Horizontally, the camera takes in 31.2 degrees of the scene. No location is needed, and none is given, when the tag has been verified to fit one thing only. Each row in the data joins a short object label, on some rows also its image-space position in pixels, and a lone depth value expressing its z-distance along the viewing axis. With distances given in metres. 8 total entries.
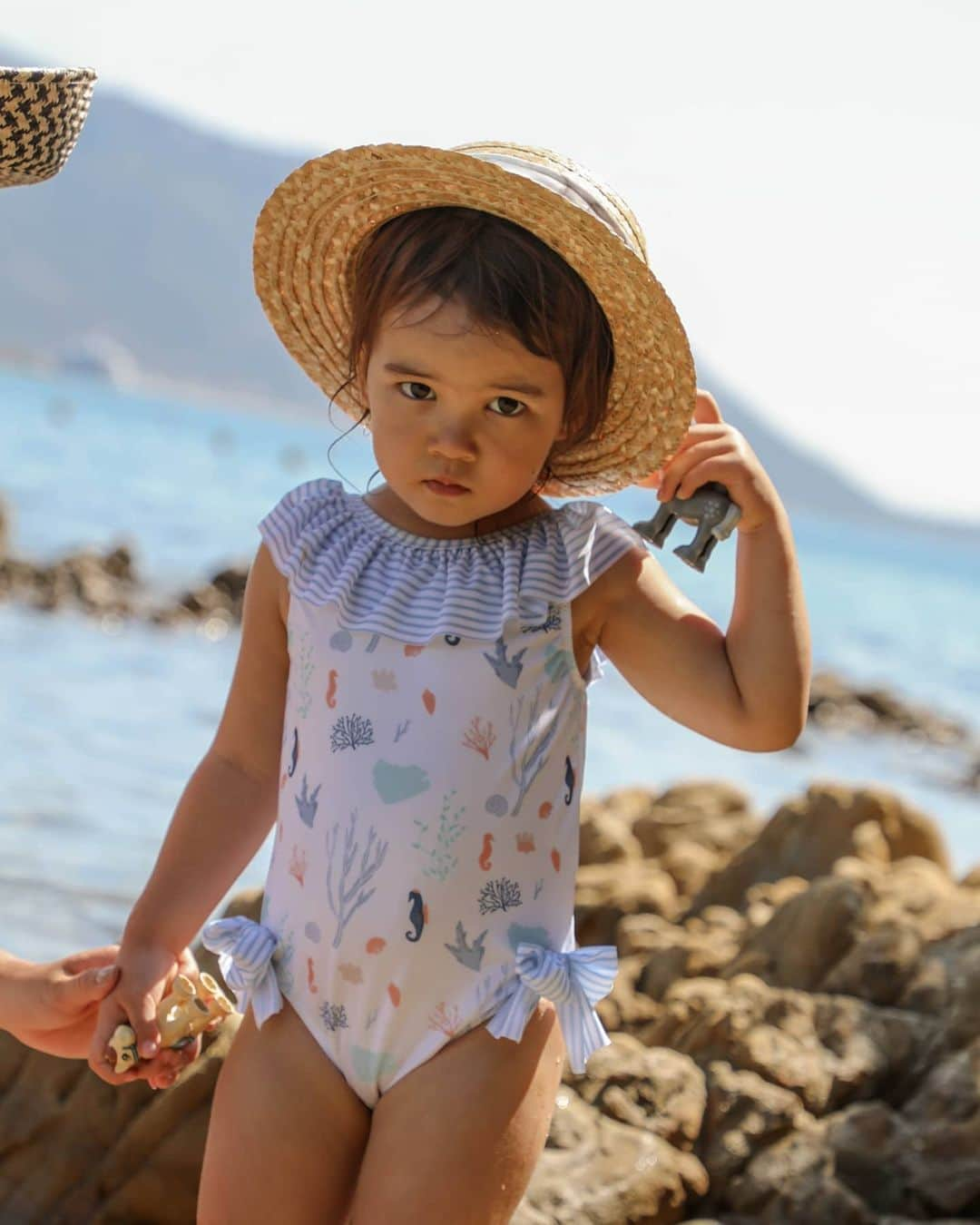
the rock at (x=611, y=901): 5.32
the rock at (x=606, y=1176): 2.91
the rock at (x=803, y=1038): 3.53
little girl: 2.11
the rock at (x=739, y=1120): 3.28
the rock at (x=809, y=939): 4.29
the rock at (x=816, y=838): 5.84
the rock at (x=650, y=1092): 3.23
